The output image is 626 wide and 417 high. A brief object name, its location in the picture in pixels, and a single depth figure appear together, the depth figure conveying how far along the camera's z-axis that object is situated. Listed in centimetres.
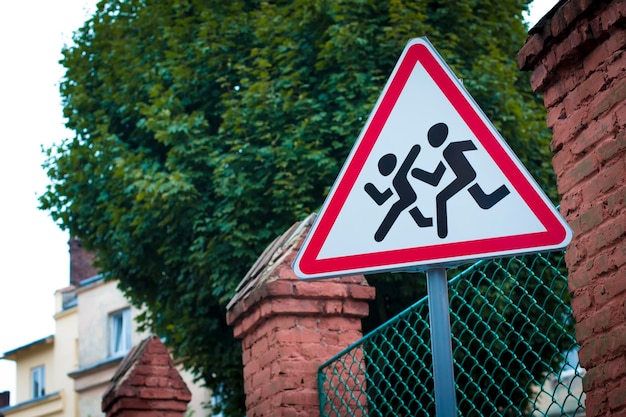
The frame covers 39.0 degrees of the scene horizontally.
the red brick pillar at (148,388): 764
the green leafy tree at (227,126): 1124
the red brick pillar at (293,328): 473
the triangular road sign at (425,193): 232
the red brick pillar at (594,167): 303
